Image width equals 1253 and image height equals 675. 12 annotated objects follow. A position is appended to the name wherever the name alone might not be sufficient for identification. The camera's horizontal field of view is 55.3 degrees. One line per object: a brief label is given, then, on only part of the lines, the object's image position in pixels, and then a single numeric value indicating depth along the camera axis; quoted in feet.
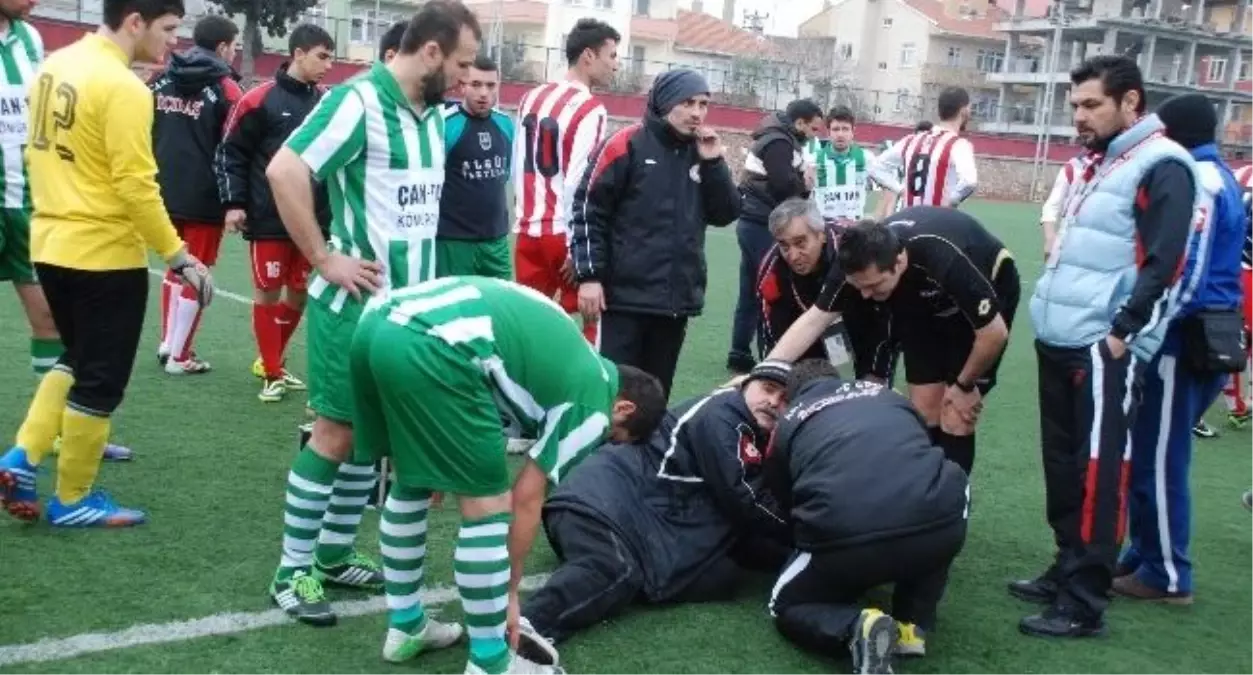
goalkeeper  14.30
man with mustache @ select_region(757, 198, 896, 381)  18.03
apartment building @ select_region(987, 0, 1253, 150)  204.54
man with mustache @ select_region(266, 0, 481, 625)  13.07
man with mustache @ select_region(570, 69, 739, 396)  18.43
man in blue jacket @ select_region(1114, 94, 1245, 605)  16.21
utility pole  148.66
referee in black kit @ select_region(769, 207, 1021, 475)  15.44
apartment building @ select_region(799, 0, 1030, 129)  240.12
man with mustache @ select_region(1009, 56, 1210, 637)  14.17
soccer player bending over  10.96
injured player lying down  14.55
